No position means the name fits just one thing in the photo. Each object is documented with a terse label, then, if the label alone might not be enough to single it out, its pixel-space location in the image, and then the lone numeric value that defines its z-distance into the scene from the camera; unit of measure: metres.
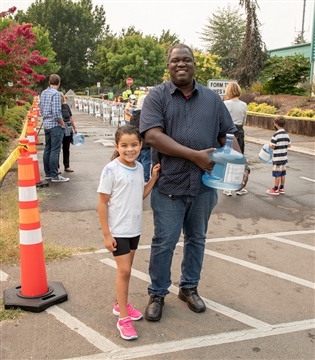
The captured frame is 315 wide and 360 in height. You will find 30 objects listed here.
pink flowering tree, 12.19
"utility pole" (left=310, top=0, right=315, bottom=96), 24.14
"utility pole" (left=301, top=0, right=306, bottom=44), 63.18
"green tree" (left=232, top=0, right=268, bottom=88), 30.73
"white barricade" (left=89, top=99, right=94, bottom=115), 30.29
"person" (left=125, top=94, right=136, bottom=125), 10.78
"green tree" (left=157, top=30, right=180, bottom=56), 81.84
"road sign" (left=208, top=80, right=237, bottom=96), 12.48
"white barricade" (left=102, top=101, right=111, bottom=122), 24.31
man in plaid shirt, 8.24
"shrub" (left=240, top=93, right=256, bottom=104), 25.90
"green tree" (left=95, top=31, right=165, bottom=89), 58.00
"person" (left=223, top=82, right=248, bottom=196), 7.32
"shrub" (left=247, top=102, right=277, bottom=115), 21.62
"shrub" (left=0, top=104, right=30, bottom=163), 10.54
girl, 3.13
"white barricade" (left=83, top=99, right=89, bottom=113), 32.50
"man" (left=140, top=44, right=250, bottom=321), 3.26
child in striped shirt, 7.86
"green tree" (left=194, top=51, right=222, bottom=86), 41.94
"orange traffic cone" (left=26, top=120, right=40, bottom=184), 7.82
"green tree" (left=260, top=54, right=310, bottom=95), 26.11
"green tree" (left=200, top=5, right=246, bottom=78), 58.59
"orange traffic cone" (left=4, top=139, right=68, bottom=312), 3.63
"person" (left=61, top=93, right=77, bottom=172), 8.99
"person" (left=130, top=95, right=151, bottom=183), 7.36
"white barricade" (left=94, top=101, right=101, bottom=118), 27.46
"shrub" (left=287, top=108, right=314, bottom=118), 18.05
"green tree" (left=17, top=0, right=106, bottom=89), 78.38
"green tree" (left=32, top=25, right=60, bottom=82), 51.78
